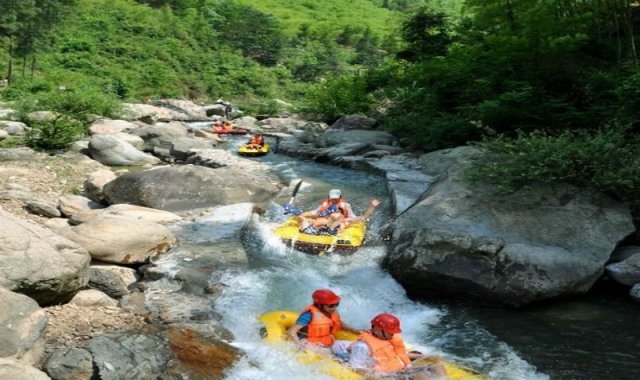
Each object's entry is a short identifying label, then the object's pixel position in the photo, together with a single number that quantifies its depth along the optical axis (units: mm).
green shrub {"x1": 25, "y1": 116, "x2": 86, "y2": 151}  12492
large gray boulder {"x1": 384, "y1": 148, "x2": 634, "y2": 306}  6227
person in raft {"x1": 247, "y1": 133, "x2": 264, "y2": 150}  16380
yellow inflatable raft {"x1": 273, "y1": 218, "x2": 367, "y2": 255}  7777
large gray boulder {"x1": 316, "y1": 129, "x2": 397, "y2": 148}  16080
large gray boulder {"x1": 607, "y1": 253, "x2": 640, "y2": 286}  6371
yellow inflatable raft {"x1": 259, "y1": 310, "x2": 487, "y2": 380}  4559
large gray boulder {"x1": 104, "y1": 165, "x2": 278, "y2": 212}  9539
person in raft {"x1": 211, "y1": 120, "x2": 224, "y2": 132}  21541
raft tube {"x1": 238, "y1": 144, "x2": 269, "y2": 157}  16125
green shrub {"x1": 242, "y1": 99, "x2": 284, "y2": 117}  29047
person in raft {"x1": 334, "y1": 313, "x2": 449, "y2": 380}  4543
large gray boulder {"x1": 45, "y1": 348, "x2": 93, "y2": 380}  4078
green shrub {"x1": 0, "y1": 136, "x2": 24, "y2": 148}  12326
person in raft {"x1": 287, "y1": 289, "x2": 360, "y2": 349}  5016
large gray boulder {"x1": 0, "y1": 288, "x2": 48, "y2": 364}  4016
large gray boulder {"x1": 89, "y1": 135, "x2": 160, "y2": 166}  12898
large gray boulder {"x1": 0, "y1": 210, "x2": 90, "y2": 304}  4730
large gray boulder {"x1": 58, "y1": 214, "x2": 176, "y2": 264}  6434
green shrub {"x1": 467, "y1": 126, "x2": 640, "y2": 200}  7227
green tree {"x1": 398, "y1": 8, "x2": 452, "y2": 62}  20891
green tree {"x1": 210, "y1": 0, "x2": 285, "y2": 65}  46575
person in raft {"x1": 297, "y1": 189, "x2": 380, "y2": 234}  8312
